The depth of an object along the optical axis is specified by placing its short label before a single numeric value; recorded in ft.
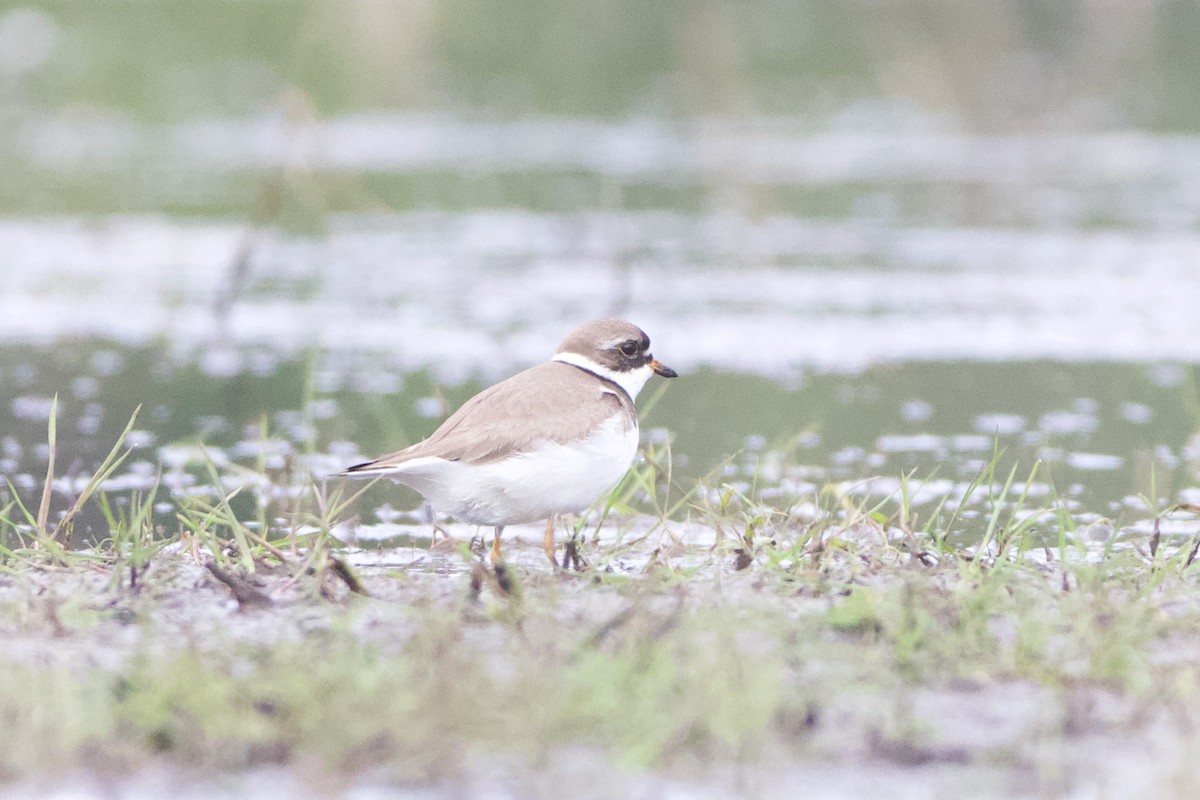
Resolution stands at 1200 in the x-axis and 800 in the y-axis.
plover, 36.88
